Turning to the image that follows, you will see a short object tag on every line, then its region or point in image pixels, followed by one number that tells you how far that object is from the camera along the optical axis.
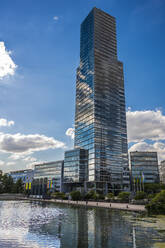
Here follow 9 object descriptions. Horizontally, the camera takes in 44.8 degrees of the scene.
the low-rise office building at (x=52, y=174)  165.62
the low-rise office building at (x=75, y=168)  136.75
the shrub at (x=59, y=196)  91.55
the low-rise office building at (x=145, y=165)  158.75
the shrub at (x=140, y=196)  68.31
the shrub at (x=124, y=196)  71.31
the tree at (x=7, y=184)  143.88
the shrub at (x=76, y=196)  81.75
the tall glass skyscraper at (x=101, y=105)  135.00
